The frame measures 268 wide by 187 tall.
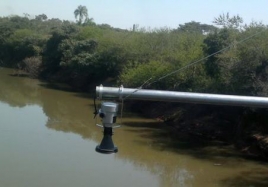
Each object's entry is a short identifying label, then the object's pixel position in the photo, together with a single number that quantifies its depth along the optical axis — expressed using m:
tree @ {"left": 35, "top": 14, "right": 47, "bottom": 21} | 104.64
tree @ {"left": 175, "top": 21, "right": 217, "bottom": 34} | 67.32
